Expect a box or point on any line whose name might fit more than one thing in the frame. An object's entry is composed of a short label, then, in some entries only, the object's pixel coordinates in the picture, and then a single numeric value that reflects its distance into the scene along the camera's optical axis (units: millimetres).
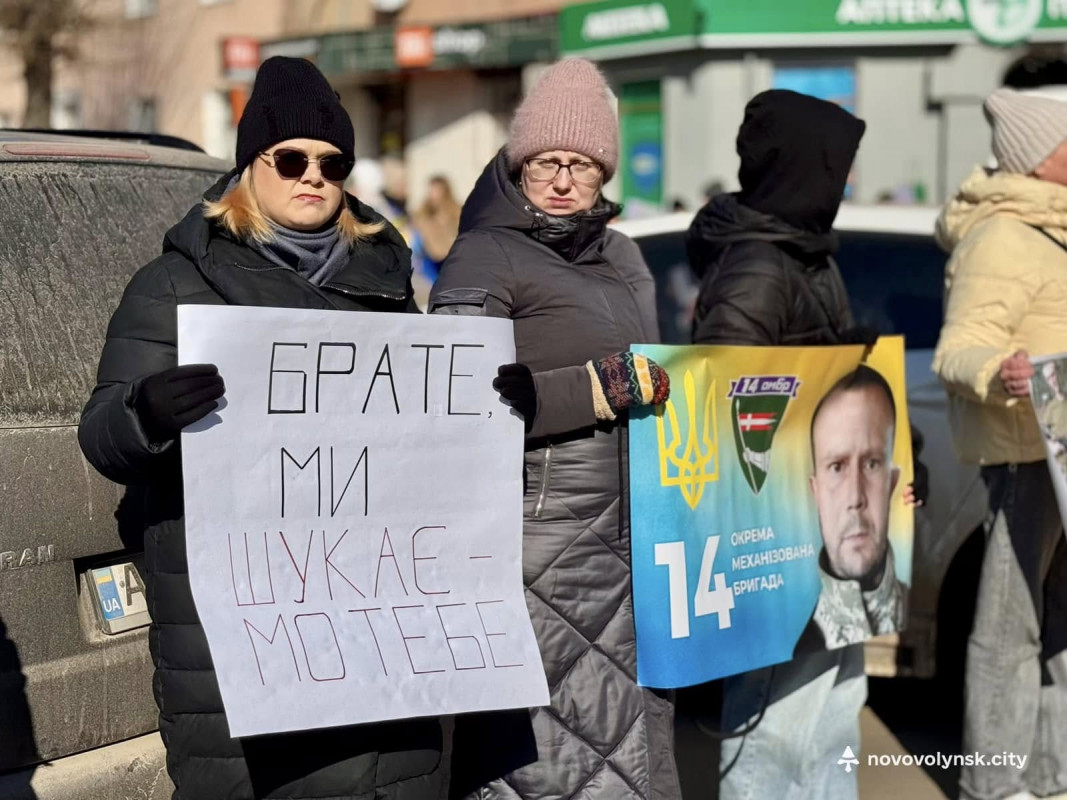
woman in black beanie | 2713
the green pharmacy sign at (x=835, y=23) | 17516
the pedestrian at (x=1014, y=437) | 4180
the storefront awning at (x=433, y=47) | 20938
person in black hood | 3965
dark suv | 3053
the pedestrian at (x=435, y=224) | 10398
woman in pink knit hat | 3268
